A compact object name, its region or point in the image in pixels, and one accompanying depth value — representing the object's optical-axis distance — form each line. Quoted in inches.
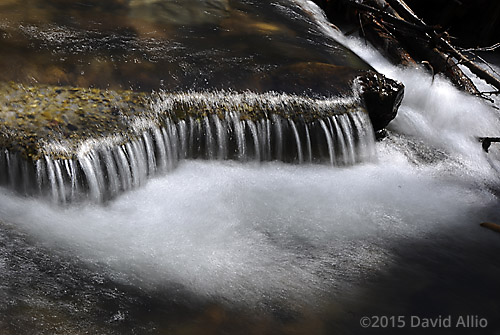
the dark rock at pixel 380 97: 204.1
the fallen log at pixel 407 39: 251.1
